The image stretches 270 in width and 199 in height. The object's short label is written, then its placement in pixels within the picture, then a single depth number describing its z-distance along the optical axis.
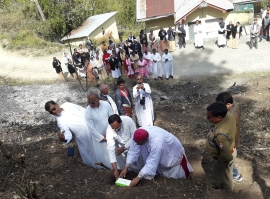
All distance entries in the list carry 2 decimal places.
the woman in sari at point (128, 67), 9.47
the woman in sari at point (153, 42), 12.18
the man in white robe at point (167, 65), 9.21
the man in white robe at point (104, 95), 4.18
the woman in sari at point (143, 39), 11.92
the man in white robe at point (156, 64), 9.38
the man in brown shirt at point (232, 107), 2.95
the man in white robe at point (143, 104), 4.97
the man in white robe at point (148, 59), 9.52
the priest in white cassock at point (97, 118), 3.31
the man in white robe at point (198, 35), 11.89
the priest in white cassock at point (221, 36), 11.54
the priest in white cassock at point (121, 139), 3.12
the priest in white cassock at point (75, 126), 3.26
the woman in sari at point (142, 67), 9.15
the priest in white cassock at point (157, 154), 2.72
